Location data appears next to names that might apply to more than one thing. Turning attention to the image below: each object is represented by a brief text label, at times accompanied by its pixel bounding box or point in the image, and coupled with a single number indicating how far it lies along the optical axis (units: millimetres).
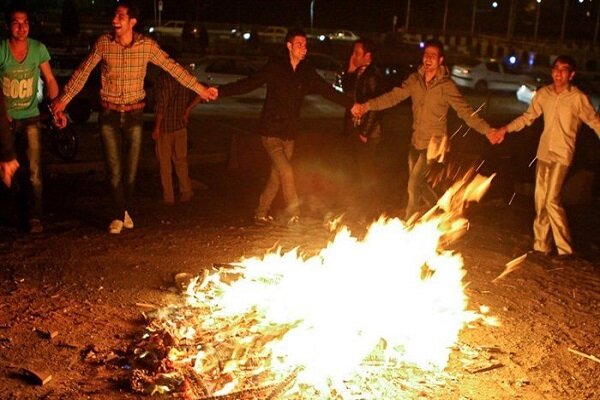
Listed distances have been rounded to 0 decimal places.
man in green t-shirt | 7121
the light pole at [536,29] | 57494
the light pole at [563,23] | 53234
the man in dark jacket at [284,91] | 7930
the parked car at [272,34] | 50469
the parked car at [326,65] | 26172
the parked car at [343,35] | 53447
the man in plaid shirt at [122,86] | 7332
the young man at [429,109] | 7832
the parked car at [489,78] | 31891
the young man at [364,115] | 9266
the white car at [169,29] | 48031
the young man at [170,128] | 8812
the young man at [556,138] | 7473
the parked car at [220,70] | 24672
